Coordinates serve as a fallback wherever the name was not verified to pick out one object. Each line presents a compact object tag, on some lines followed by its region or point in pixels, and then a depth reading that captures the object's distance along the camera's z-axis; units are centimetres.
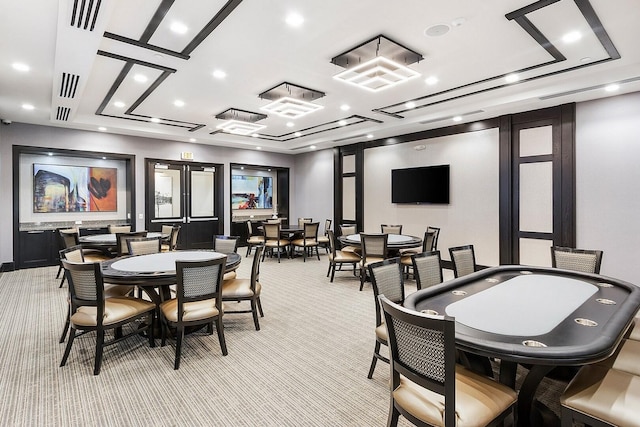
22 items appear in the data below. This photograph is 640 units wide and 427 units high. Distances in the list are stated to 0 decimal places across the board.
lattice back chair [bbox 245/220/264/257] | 879
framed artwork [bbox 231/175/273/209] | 1123
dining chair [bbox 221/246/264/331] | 362
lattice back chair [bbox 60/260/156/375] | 286
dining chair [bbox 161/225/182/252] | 638
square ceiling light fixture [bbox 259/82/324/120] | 543
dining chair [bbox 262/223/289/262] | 816
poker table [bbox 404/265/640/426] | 153
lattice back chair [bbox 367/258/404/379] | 265
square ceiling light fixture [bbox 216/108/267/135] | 699
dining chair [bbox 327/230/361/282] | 617
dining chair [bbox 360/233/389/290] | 565
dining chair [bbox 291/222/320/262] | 830
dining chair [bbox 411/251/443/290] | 321
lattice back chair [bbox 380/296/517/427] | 147
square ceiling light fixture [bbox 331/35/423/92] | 391
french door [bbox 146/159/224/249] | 893
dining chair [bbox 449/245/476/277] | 369
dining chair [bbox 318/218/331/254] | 896
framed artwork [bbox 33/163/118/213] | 770
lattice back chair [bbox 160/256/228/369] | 296
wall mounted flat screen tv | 754
